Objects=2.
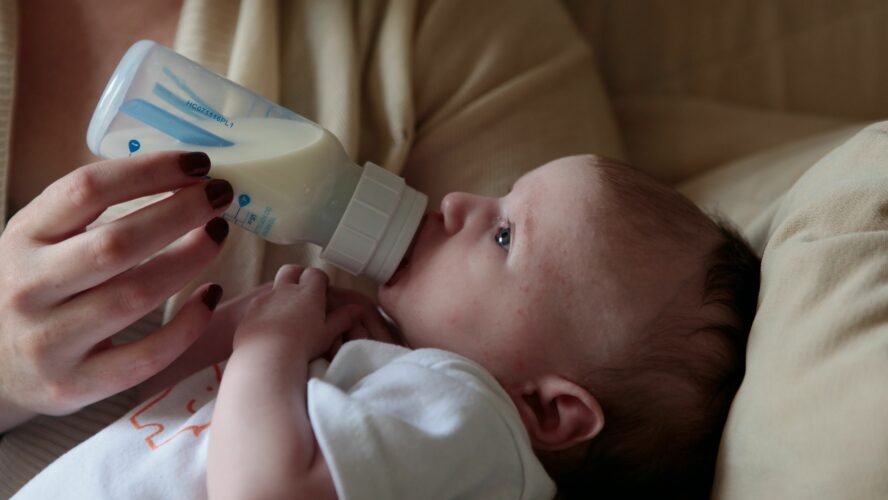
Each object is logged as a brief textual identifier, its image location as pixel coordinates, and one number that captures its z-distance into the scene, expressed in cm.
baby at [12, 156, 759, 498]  79
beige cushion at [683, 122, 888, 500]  68
